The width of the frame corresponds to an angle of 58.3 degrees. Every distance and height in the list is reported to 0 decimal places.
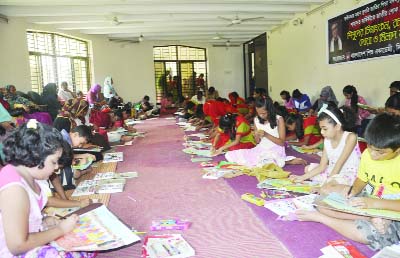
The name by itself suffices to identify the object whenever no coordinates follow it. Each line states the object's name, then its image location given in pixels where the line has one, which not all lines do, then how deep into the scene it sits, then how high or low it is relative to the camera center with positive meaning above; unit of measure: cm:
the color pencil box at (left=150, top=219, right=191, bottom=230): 248 -96
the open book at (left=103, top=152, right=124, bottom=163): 476 -90
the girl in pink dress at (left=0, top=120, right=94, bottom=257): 143 -40
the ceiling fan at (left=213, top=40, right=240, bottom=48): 1372 +158
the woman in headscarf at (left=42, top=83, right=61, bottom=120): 728 -14
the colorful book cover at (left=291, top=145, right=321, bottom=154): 483 -92
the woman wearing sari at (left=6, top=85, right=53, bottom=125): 575 -17
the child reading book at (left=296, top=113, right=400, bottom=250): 190 -63
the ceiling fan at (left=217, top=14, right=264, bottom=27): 805 +151
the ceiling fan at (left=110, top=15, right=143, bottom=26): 779 +163
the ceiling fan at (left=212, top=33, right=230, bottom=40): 1151 +163
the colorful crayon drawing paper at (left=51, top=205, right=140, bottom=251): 170 -72
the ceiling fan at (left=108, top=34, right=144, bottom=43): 1214 +173
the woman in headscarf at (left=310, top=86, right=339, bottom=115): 671 -27
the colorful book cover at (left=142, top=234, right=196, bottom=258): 207 -95
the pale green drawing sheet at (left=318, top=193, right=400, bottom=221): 183 -69
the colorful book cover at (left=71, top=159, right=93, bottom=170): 364 -73
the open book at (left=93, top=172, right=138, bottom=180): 383 -92
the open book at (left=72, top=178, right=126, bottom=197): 331 -91
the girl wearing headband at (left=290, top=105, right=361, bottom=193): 284 -57
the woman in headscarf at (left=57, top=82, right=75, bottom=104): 910 +0
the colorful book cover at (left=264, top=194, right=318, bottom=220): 256 -92
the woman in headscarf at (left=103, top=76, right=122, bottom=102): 1160 +3
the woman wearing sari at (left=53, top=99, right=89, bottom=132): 417 -27
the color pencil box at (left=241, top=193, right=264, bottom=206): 286 -94
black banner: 532 +79
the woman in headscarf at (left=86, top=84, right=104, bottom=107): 944 -12
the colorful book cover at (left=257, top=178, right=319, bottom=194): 305 -90
